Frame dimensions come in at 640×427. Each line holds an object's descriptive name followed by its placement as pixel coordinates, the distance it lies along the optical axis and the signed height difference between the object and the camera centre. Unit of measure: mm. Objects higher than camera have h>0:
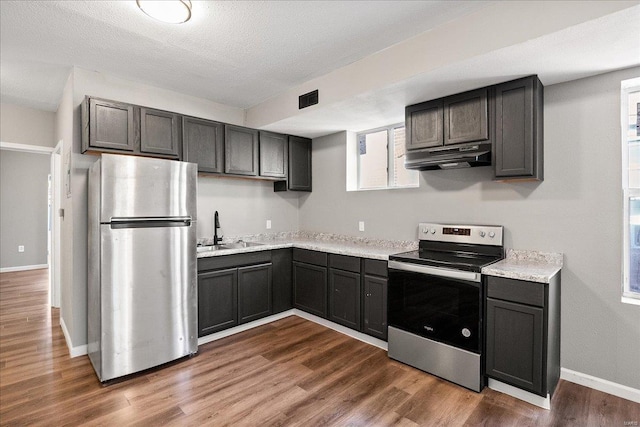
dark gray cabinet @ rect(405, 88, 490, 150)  2646 +779
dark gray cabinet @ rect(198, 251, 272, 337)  3210 -852
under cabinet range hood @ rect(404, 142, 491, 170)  2623 +449
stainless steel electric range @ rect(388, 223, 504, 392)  2396 -755
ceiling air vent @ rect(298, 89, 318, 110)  3225 +1119
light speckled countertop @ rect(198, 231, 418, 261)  3265 -420
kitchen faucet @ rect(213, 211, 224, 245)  3885 -225
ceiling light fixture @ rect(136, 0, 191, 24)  1896 +1202
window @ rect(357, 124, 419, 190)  3758 +601
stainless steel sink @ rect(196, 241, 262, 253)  3730 -440
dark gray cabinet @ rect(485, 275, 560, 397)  2137 -858
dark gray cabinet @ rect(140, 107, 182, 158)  3084 +751
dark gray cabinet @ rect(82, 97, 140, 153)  2791 +751
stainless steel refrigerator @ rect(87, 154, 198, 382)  2506 -447
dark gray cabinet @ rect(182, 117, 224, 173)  3385 +719
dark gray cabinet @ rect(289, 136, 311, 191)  4355 +628
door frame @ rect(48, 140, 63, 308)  4109 -286
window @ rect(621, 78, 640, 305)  2332 +152
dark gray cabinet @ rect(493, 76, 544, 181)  2424 +609
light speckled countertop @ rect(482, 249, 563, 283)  2174 -433
